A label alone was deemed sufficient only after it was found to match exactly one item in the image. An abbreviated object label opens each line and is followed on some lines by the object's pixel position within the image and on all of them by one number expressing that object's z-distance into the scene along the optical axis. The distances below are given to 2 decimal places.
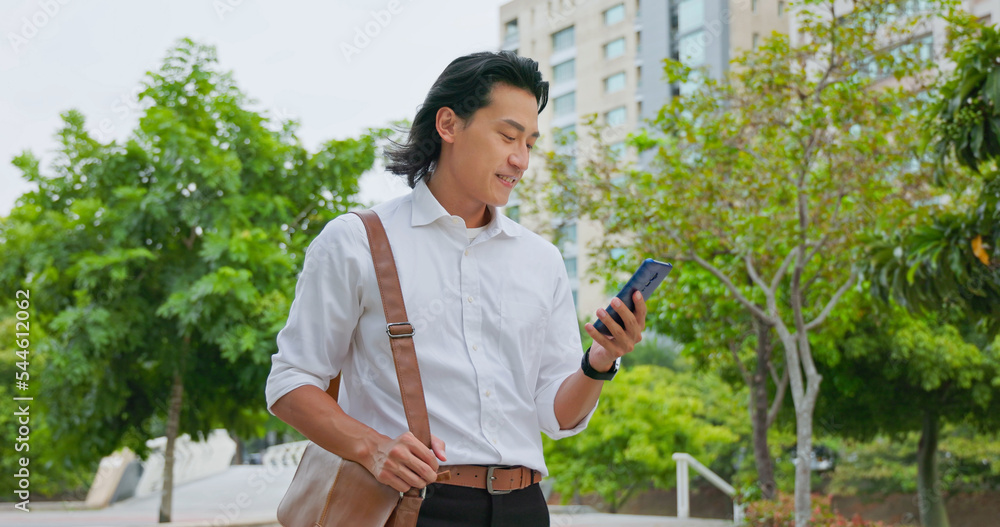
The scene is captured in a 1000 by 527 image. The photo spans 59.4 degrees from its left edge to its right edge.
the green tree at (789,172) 8.85
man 1.67
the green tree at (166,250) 10.62
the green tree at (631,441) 16.66
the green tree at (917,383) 13.94
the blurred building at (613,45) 33.62
